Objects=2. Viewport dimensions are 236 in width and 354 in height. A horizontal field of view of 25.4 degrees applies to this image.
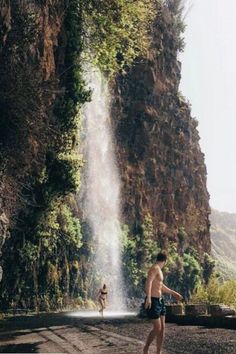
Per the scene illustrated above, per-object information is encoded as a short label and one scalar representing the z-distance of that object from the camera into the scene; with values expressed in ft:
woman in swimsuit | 88.40
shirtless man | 27.22
